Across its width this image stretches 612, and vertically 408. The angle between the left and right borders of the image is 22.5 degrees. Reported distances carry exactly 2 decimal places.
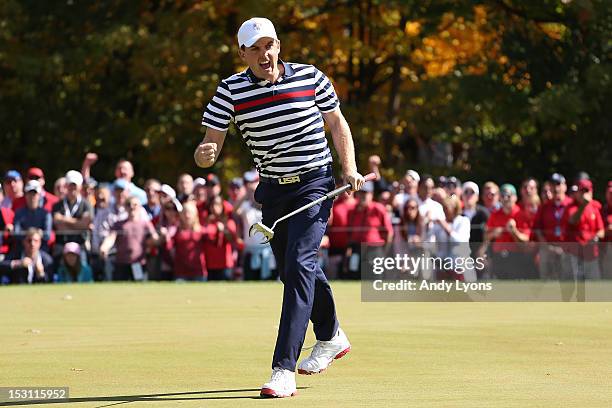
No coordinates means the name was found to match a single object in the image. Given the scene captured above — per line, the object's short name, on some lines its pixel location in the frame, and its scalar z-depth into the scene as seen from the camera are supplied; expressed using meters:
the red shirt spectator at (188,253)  21.97
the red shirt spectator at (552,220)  20.69
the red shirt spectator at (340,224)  22.14
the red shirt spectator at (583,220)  20.52
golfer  8.90
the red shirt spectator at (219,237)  22.11
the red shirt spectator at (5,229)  21.34
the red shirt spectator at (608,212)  21.02
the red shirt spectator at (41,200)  21.86
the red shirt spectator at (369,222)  21.77
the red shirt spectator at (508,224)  20.53
